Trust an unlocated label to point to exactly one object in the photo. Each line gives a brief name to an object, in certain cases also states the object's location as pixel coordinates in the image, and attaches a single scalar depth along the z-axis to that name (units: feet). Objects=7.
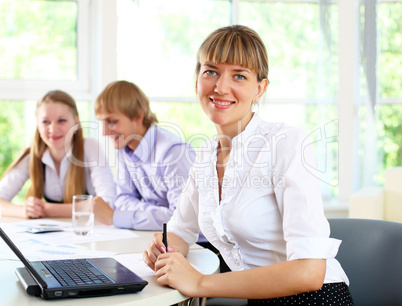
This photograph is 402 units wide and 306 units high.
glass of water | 6.33
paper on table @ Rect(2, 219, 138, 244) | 6.07
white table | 3.58
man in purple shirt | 7.58
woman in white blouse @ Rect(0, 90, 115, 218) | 8.64
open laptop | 3.62
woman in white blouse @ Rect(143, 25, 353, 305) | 4.08
